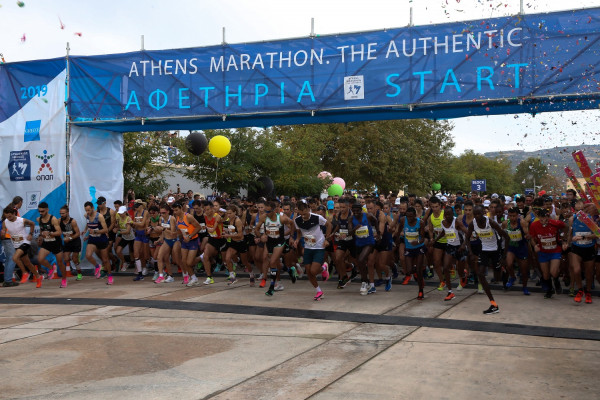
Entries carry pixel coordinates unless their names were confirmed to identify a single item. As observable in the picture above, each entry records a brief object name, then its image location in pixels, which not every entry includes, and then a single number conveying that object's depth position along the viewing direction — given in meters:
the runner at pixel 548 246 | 10.42
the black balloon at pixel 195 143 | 16.84
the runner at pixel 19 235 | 13.05
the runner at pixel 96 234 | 13.77
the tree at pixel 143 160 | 28.39
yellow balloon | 17.64
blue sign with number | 43.56
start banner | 11.58
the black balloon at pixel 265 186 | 29.64
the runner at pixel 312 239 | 10.79
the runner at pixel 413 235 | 11.56
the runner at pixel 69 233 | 13.52
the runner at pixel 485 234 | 10.02
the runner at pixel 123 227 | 14.57
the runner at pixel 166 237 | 13.22
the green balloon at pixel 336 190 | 28.62
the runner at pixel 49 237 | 13.23
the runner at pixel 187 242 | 12.75
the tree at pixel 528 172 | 108.06
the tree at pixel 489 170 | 92.00
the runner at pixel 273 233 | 11.41
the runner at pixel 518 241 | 11.30
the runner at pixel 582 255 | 9.95
